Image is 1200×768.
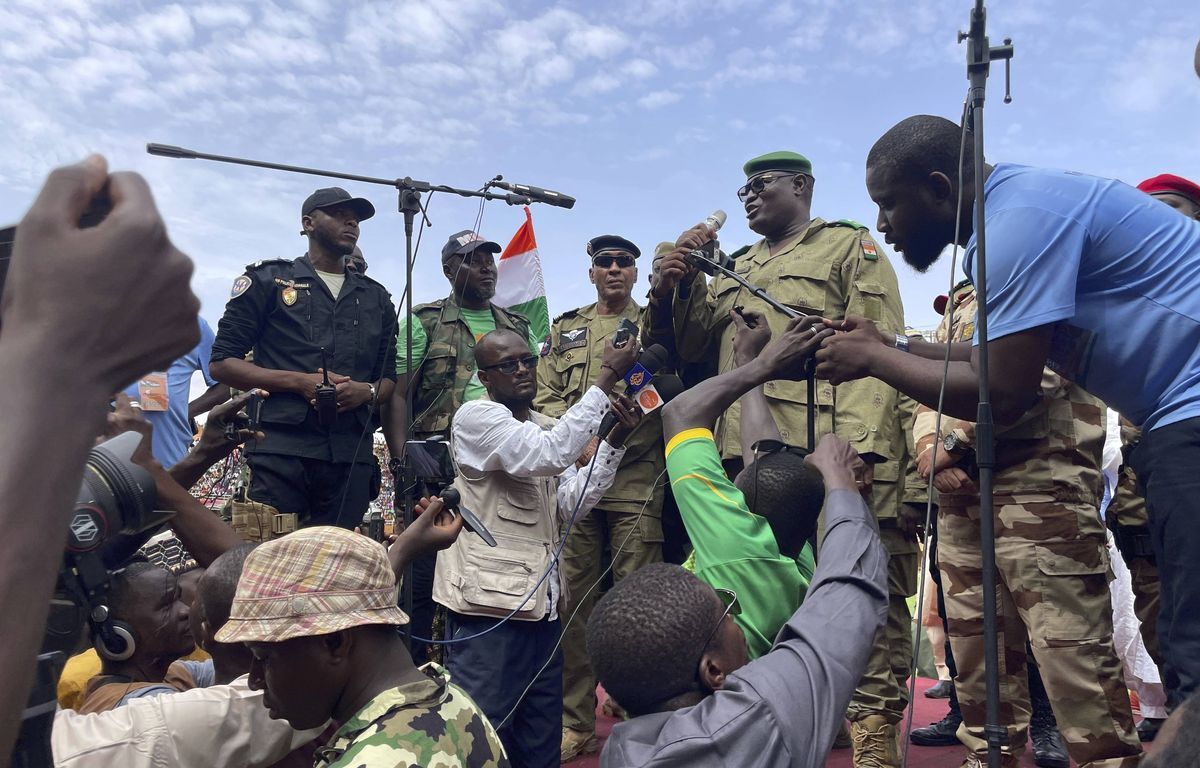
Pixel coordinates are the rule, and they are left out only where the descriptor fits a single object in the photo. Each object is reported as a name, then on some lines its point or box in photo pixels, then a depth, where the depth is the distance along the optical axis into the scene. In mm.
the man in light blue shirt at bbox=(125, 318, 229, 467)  4941
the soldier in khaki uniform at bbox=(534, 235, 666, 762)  4945
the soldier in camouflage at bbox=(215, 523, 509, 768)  1962
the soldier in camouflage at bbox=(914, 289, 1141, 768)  3209
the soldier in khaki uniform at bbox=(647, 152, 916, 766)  3913
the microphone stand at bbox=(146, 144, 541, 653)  4375
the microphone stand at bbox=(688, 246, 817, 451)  2832
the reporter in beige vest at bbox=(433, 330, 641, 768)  4027
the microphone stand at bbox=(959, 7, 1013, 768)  2342
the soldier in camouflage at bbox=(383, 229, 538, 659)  5258
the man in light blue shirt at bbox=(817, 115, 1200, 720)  2293
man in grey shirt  1680
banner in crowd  6285
